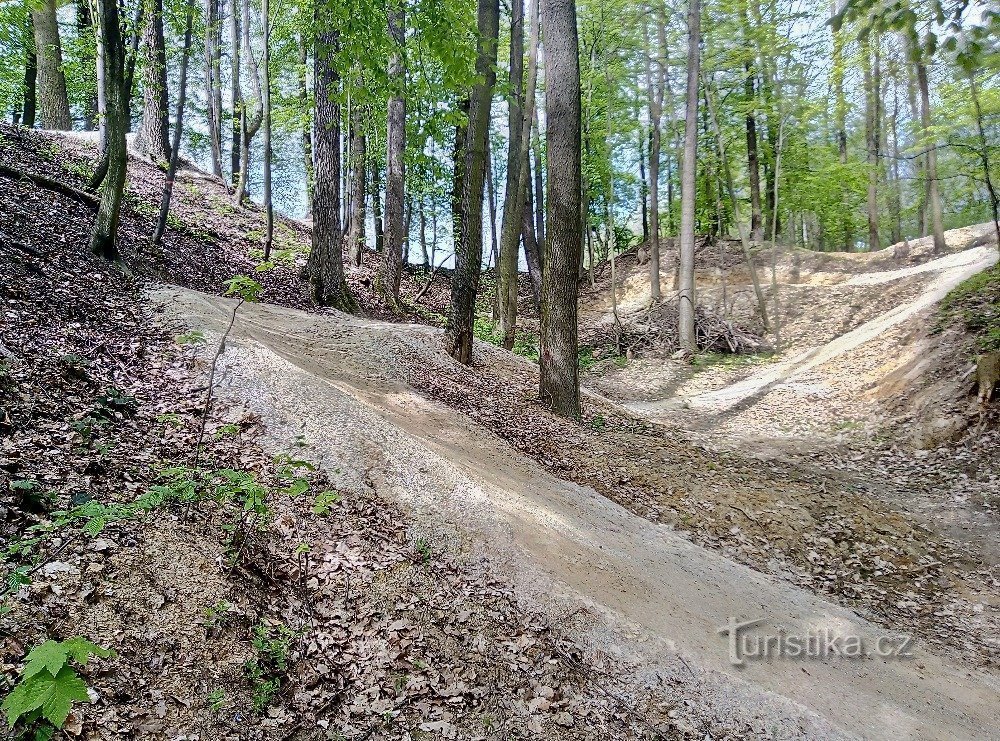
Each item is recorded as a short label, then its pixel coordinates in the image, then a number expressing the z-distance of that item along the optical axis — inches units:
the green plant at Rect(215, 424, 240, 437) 194.3
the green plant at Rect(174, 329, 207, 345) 242.4
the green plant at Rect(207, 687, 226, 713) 110.2
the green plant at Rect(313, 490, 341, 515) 173.3
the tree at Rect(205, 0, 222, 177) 736.3
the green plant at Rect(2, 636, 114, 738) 87.5
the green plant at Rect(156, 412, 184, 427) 189.3
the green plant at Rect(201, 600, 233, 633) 124.9
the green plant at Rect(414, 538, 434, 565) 172.7
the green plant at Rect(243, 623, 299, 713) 116.8
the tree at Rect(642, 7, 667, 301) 729.6
